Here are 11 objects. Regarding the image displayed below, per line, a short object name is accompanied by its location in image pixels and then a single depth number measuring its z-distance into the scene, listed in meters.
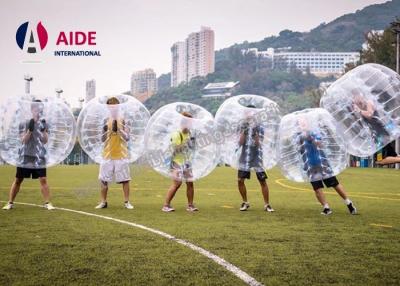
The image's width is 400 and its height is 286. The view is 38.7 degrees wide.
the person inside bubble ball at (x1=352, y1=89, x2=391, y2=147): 9.52
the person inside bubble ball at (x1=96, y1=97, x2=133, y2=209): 11.58
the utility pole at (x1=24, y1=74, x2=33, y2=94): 38.03
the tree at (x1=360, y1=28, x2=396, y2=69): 54.15
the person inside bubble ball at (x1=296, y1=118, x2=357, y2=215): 10.42
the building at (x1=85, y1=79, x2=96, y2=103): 168.88
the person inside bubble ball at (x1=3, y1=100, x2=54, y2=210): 11.15
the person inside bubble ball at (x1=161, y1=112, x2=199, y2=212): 10.97
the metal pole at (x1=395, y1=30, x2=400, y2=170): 41.84
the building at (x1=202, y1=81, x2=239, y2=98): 192.48
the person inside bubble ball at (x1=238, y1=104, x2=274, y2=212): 11.08
